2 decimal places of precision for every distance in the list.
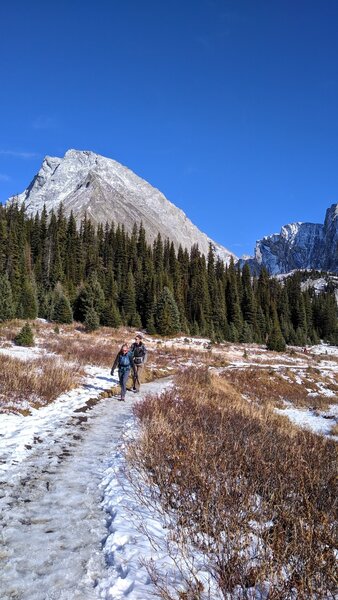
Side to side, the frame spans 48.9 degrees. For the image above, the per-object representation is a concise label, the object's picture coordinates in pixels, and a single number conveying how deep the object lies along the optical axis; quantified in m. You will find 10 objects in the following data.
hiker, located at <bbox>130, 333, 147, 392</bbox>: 15.61
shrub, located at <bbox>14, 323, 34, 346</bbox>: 24.92
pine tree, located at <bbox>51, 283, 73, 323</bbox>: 49.12
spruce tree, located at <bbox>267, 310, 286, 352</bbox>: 55.97
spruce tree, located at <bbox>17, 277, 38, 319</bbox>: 45.62
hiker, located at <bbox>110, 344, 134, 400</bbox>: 13.37
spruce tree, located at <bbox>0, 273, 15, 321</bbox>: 38.12
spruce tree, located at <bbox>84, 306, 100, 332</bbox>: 45.31
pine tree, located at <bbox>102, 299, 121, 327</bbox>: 54.59
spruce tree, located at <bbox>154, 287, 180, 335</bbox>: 55.16
